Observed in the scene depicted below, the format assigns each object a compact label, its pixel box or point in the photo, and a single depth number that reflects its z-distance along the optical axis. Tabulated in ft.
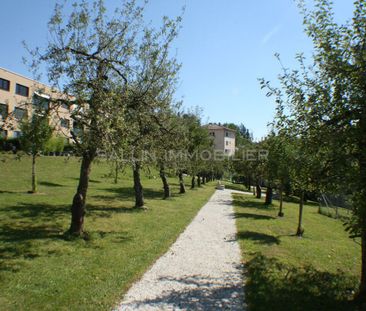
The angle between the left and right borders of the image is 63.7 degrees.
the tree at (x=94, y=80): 29.19
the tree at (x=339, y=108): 19.33
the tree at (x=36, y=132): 32.35
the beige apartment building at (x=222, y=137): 326.03
